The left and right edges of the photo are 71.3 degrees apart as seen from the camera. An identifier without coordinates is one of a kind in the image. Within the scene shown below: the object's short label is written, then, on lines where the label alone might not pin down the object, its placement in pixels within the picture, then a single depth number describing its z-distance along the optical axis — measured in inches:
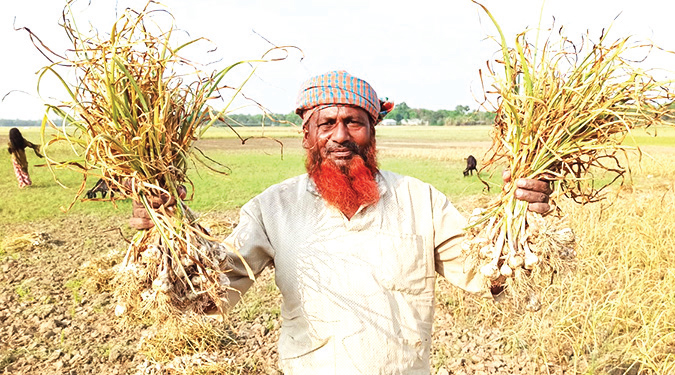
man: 68.4
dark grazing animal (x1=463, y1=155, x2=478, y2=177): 609.7
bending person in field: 438.9
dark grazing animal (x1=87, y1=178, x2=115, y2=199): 390.3
